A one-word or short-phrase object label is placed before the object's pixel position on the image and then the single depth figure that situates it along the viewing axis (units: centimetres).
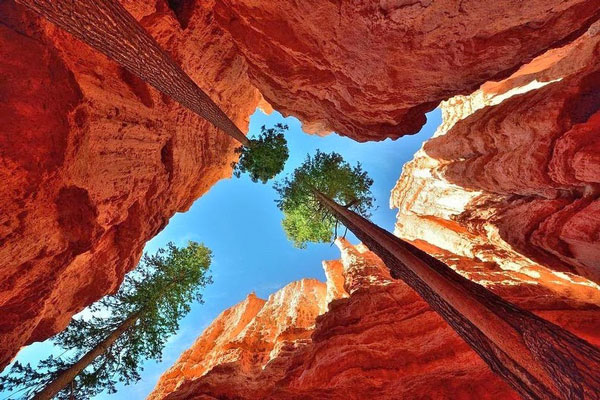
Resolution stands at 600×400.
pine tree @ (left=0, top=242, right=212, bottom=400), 946
